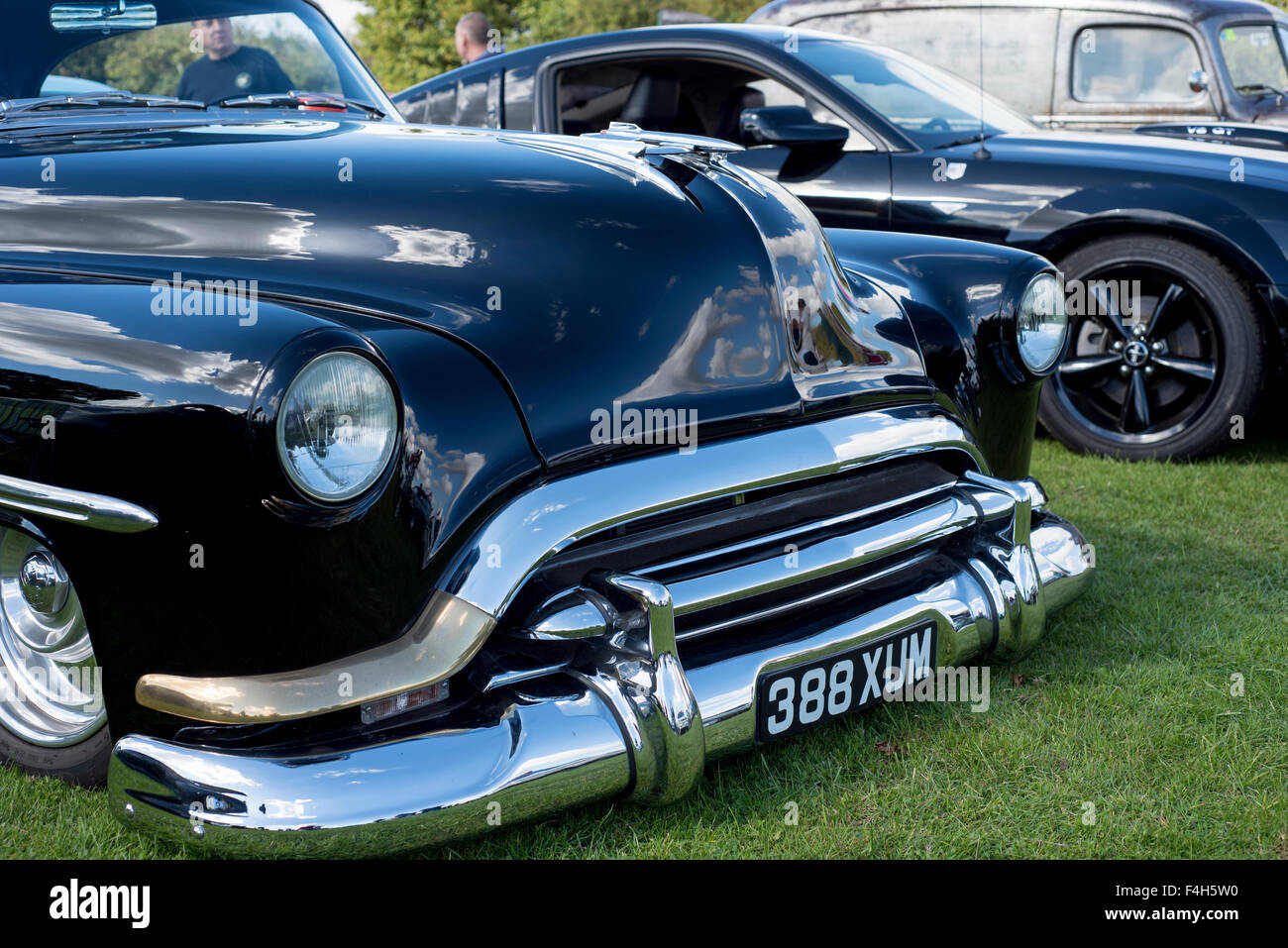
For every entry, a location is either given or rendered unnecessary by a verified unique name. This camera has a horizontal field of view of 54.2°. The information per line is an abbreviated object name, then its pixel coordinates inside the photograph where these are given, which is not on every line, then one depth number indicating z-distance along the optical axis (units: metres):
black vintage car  1.78
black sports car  4.31
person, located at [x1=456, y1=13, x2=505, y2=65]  5.88
